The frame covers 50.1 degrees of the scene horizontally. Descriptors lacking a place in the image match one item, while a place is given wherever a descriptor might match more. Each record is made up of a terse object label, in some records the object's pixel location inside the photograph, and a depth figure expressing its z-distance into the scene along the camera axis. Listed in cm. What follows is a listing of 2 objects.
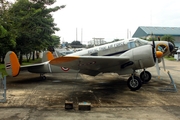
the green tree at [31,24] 1816
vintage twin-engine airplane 850
